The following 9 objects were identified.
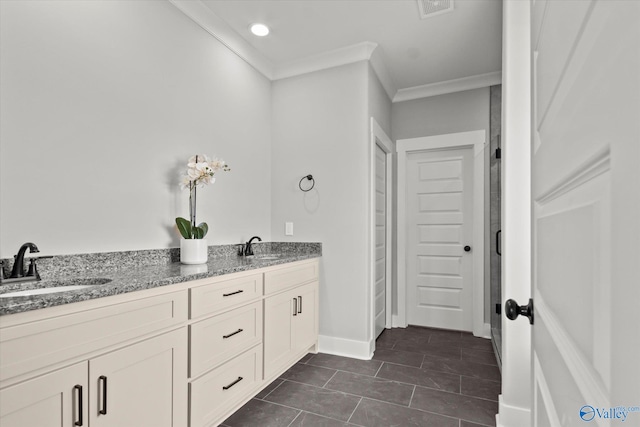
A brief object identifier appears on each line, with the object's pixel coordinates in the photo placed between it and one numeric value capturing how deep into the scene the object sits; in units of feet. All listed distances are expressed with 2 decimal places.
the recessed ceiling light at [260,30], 8.76
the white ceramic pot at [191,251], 6.93
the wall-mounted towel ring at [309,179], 10.37
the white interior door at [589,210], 0.99
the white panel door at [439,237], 12.12
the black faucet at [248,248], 9.31
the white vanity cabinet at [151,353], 3.41
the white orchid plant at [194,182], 7.10
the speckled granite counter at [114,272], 3.62
